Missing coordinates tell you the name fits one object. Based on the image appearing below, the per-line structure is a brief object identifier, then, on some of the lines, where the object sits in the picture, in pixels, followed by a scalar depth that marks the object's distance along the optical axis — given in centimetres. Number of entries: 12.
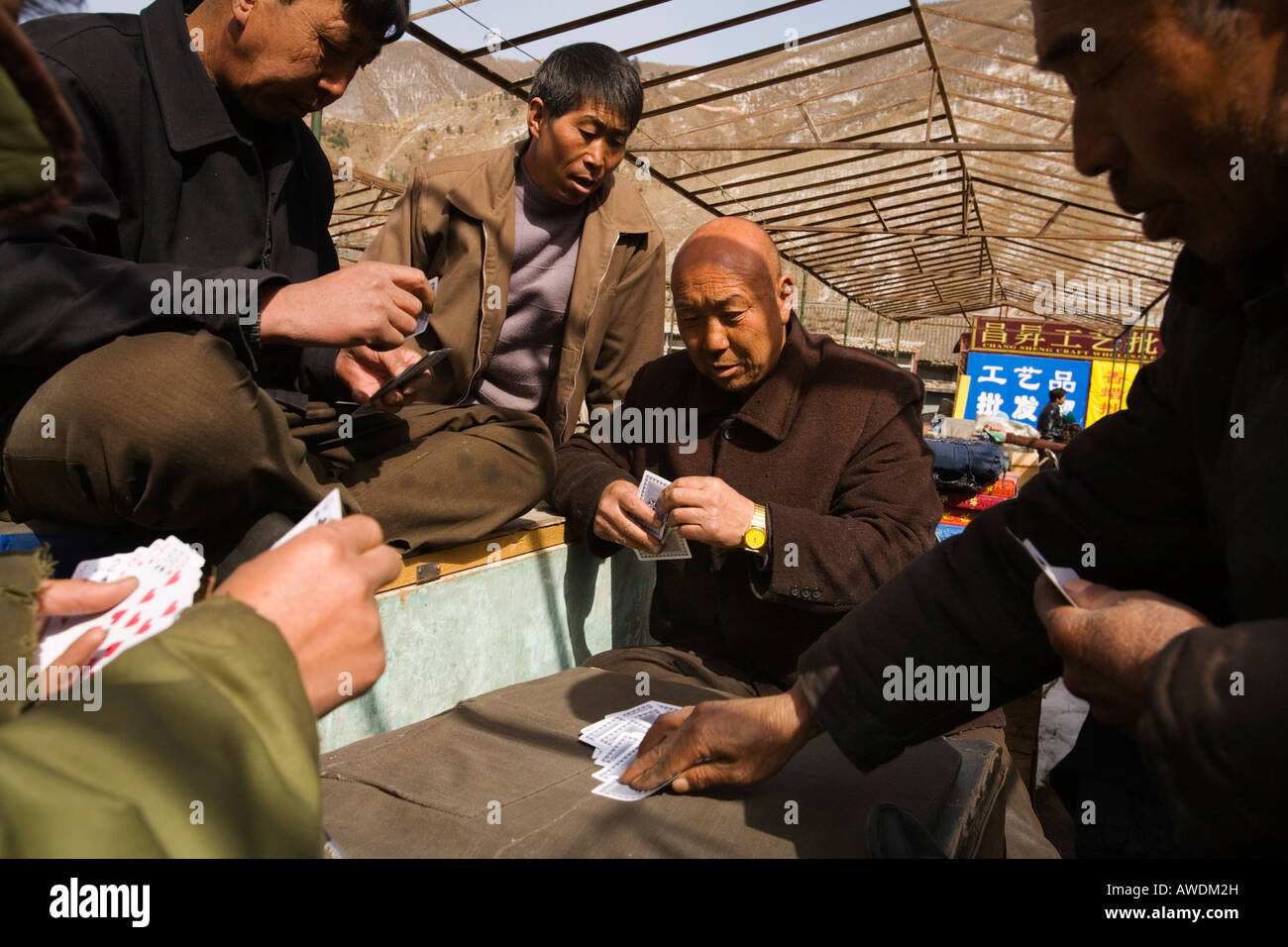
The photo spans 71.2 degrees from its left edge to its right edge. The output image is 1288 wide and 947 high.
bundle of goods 482
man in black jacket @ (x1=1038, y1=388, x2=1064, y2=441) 1327
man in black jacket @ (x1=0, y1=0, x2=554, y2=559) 171
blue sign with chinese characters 1508
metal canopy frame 814
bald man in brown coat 247
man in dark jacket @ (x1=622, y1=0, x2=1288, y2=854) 100
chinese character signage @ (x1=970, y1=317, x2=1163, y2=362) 1531
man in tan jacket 315
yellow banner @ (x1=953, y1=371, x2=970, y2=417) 1537
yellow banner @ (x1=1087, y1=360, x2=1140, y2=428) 1480
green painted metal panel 231
